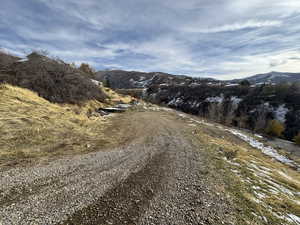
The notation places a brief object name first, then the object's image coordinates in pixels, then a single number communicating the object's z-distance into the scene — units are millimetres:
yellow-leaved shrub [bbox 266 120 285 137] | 34816
